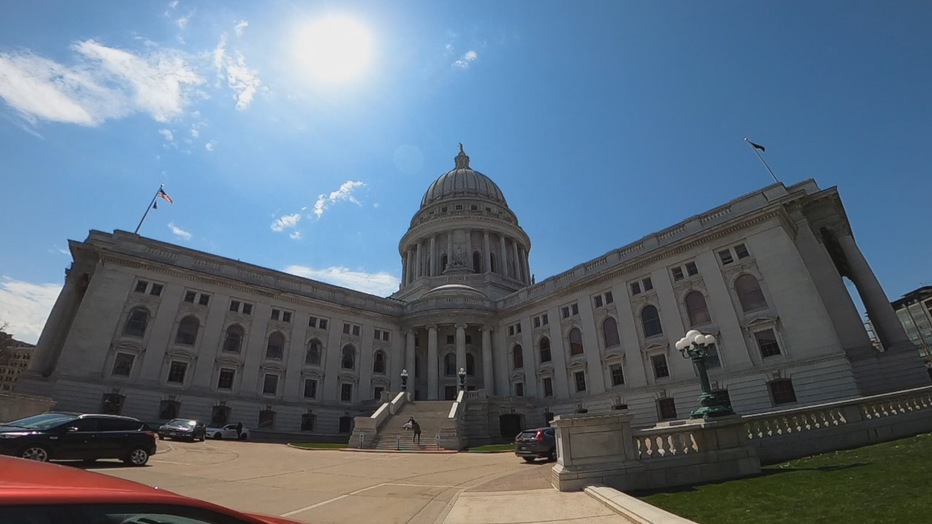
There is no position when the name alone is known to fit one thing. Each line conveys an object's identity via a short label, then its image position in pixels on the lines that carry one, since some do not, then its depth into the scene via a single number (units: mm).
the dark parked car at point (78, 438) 12617
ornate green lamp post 13547
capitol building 30891
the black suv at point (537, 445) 19328
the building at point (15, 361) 96438
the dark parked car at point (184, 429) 26062
